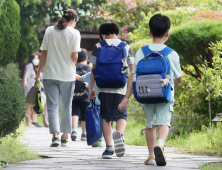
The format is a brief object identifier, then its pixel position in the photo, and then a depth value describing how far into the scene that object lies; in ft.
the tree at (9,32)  42.83
